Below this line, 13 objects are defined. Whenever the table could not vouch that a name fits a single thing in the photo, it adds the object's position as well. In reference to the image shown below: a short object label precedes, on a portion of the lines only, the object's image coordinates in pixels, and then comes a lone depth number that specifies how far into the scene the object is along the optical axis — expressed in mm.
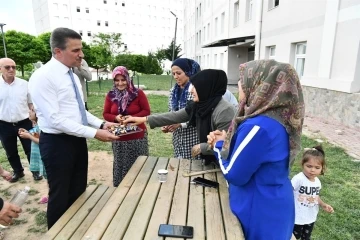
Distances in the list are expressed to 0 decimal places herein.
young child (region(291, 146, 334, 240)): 2213
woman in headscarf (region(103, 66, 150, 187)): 3196
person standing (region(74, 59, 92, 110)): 5152
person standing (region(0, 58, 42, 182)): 3631
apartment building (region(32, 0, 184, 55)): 42594
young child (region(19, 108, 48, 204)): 3252
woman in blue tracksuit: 1335
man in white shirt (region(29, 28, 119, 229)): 2127
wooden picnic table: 1453
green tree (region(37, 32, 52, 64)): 25406
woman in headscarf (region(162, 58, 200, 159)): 2828
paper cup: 2121
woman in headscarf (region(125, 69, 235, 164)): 2119
